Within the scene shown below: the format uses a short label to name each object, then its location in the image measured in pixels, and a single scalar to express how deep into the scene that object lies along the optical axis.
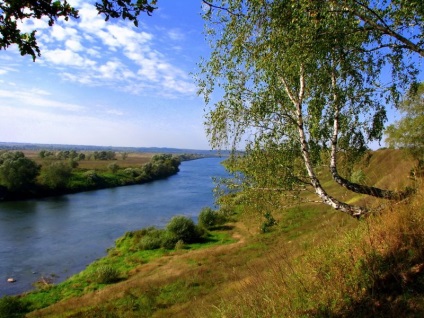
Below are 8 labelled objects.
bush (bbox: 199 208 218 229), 40.71
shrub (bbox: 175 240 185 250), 33.59
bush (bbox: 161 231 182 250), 34.53
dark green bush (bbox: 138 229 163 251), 34.18
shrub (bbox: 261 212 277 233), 31.31
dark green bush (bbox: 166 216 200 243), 35.25
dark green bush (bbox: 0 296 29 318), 19.61
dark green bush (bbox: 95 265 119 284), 24.94
